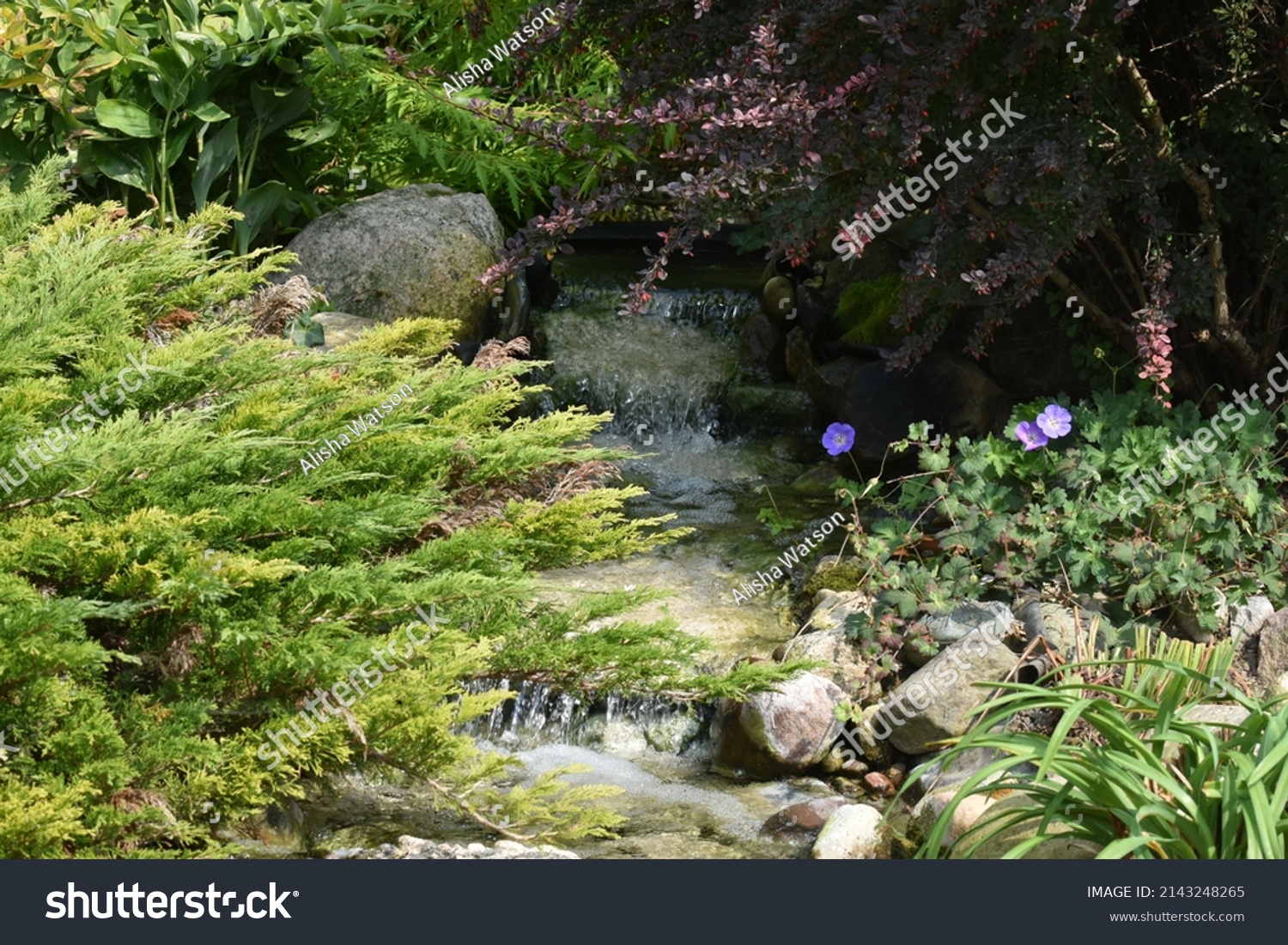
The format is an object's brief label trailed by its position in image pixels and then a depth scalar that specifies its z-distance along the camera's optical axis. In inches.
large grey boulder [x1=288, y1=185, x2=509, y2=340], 276.4
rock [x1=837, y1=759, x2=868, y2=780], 170.1
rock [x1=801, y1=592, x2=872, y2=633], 188.1
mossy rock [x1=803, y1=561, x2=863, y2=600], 204.8
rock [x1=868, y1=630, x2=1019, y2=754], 164.4
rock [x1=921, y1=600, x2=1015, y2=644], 171.2
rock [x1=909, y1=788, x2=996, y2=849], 134.0
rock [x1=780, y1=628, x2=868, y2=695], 175.9
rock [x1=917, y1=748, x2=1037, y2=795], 150.3
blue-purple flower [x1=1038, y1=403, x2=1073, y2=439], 178.9
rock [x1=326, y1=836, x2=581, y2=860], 118.4
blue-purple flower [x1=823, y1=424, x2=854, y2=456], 199.2
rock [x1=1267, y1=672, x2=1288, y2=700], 152.1
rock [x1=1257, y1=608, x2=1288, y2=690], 156.0
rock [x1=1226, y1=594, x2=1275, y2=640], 166.9
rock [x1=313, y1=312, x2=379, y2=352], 254.7
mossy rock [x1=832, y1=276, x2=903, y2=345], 270.5
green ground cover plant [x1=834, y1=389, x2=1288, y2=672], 167.5
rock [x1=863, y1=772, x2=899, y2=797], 164.9
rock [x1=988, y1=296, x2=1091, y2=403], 240.8
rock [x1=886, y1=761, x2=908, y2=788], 167.0
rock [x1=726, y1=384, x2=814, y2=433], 285.3
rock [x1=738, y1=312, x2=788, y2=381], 299.4
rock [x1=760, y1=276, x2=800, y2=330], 302.5
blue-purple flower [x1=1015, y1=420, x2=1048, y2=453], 178.1
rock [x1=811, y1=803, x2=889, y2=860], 143.1
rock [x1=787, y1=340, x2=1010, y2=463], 242.4
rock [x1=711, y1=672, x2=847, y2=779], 168.2
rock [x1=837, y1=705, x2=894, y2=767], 170.6
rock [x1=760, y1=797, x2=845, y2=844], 151.3
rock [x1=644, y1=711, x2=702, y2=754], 177.8
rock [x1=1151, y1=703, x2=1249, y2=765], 130.6
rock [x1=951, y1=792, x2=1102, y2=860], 104.1
